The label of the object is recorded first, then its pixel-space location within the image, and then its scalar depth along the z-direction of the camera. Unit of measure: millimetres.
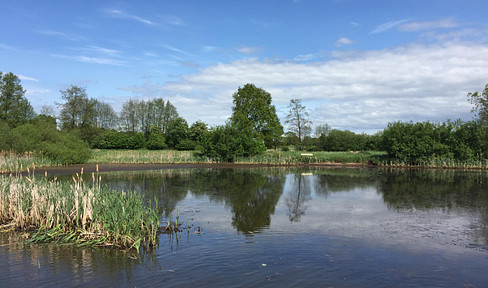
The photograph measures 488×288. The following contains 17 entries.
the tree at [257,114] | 50688
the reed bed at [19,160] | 25639
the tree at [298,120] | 58031
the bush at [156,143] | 61844
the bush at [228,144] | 41594
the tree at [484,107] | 38312
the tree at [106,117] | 74250
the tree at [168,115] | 73875
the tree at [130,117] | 73500
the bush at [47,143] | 31516
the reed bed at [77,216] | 8758
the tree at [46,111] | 65794
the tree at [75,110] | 56562
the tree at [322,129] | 79725
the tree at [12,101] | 53094
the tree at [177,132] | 63875
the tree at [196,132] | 63222
